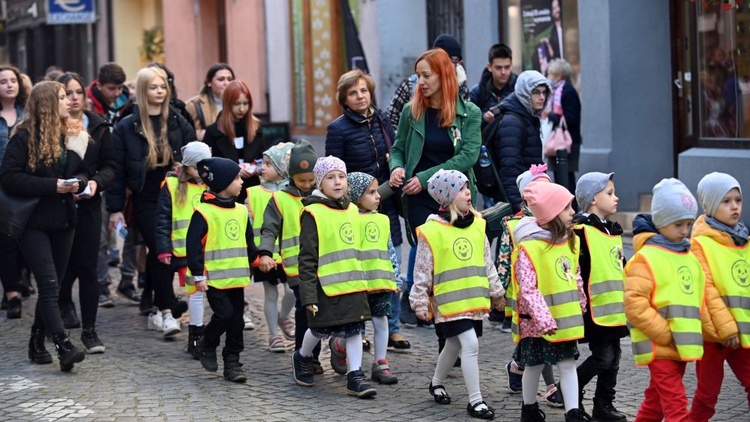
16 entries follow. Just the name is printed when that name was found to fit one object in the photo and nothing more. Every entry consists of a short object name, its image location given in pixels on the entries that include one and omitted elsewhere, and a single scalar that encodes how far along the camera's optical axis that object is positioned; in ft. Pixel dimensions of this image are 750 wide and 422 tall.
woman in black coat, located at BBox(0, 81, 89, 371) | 30.83
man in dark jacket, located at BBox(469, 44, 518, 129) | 37.40
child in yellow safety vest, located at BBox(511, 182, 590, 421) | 23.89
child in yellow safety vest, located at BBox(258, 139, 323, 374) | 30.09
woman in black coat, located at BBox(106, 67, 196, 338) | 35.53
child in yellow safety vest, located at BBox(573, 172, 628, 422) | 24.56
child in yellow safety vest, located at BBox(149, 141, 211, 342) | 32.94
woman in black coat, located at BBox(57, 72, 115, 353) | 32.89
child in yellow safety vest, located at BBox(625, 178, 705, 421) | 21.97
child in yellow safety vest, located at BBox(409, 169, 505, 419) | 26.25
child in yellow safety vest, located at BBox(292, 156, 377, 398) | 27.61
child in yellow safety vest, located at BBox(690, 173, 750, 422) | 22.68
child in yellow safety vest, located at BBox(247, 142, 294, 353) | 32.35
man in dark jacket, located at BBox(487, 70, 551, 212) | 32.68
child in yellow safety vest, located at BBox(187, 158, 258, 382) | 29.76
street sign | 75.71
